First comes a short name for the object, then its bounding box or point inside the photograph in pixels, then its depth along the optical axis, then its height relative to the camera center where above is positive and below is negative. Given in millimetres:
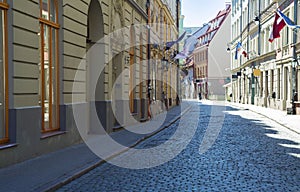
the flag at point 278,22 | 23514 +4093
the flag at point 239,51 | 42212 +4616
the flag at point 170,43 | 32838 +4062
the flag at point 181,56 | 35500 +3309
